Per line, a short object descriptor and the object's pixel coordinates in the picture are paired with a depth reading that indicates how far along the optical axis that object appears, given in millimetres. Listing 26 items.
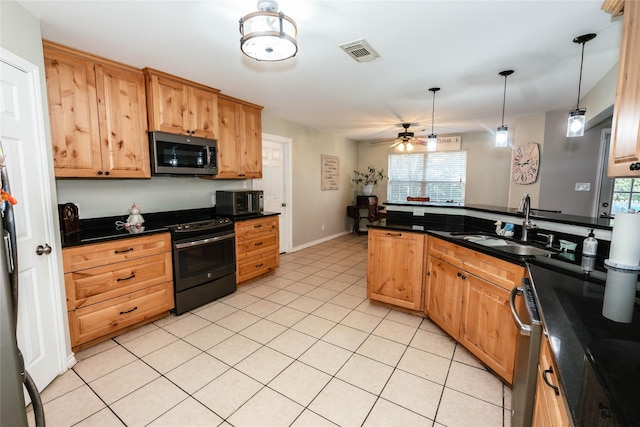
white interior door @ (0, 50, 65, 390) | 1646
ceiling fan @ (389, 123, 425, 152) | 4270
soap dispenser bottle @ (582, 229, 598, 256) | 1731
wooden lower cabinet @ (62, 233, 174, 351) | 2141
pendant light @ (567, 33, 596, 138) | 2207
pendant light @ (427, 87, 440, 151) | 3551
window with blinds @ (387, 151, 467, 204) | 6262
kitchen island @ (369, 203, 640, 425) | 666
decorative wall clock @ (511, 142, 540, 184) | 4347
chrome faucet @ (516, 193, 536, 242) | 2168
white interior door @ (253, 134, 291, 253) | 4676
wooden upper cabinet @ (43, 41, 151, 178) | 2213
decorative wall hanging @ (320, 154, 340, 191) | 6043
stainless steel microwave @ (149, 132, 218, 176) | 2787
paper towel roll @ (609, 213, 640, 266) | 1407
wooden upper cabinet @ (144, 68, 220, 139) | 2736
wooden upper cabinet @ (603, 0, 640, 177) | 1280
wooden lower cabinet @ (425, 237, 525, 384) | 1835
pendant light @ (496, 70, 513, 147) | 2988
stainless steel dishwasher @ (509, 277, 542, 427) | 1151
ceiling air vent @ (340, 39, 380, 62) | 2152
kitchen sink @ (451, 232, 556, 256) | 2088
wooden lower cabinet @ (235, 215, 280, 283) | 3490
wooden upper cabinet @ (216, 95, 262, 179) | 3537
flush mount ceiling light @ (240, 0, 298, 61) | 1452
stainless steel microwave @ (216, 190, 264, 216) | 3520
